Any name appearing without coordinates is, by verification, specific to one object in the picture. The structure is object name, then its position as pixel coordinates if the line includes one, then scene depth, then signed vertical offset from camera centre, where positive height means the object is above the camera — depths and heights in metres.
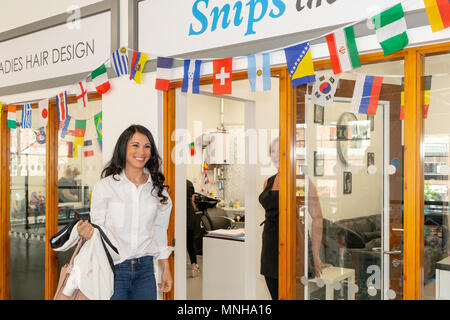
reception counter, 4.16 -1.00
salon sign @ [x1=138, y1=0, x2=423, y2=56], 2.27 +0.80
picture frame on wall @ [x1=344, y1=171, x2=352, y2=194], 2.42 -0.12
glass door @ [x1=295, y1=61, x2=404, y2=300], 2.25 -0.13
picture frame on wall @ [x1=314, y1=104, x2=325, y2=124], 2.53 +0.26
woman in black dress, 3.08 -0.48
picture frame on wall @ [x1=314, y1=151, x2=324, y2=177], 2.52 -0.02
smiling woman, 2.55 -0.30
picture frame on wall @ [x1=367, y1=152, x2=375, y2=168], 2.33 +0.00
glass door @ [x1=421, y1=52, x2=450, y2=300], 2.11 -0.07
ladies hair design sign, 3.47 +0.93
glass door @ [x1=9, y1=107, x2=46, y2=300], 4.14 -0.45
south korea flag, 2.42 +0.39
